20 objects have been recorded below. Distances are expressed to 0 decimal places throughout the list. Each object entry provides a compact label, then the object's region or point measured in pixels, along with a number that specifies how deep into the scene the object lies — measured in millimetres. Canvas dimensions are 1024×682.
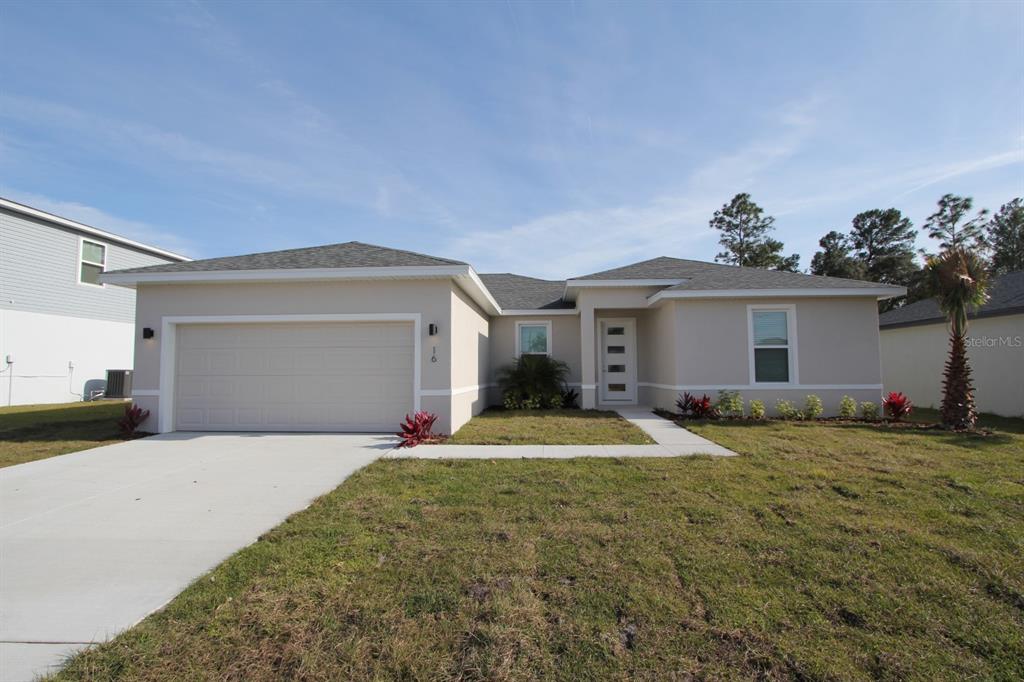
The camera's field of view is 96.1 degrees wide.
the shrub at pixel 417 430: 7792
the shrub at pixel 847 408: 10391
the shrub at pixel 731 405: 10453
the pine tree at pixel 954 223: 29609
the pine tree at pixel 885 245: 30844
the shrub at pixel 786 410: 10383
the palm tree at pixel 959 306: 9070
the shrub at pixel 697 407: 10477
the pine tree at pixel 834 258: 31500
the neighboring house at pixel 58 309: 13734
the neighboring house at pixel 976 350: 11414
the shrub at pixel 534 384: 12773
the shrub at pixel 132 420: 8797
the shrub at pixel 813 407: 10359
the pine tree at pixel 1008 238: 28266
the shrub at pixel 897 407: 10141
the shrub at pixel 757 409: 10328
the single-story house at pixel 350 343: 8820
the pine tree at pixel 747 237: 31547
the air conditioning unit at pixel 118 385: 16016
